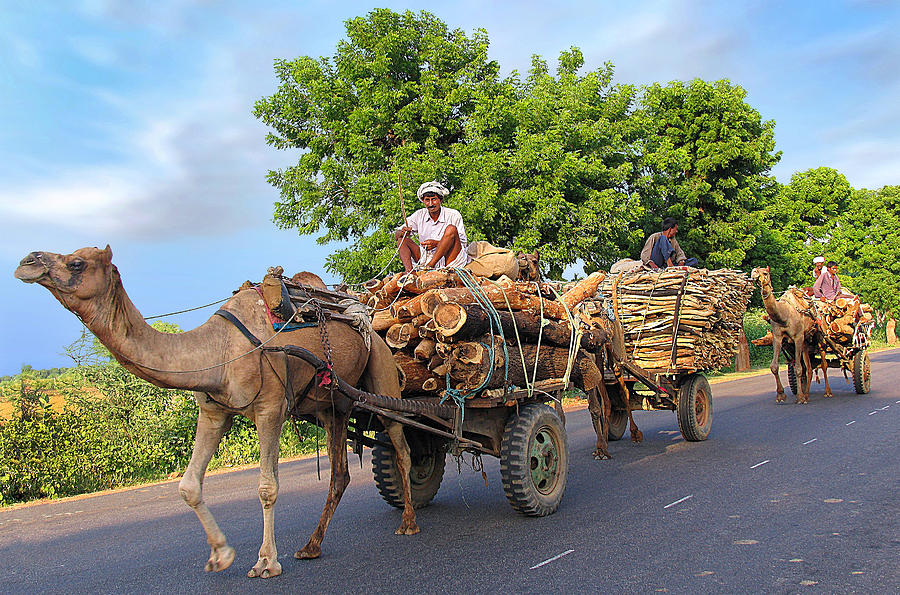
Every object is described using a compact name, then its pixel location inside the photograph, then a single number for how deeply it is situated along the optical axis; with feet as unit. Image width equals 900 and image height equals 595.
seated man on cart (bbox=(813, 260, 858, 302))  55.52
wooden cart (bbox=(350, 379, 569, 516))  21.07
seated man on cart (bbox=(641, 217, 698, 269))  37.88
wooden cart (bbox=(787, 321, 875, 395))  51.49
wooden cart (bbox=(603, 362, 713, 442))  33.17
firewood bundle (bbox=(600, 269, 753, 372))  33.50
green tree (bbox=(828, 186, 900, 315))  146.61
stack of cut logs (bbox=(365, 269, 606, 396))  20.25
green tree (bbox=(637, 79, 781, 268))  85.87
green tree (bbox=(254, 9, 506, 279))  62.18
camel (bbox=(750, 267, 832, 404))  48.62
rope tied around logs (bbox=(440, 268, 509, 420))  20.63
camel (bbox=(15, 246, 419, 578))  14.08
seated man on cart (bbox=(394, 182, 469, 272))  24.45
